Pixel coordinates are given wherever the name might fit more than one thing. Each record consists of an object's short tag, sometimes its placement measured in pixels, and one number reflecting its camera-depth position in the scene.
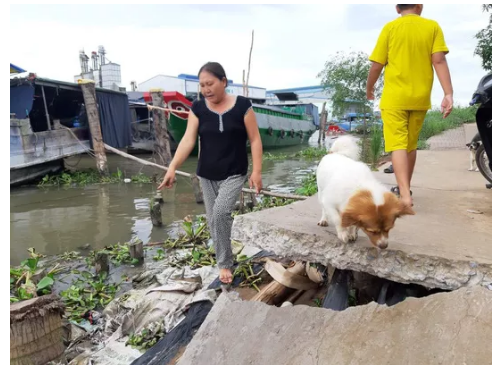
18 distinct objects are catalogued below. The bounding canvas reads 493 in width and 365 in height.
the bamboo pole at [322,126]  25.56
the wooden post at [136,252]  5.82
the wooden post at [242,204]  7.28
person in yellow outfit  3.29
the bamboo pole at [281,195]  6.00
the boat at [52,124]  11.41
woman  3.12
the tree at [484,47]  12.17
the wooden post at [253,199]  7.55
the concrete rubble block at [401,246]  2.36
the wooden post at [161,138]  13.96
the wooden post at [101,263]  5.39
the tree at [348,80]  14.44
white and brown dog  2.34
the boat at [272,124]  17.20
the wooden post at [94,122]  12.79
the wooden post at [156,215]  7.60
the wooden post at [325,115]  26.06
